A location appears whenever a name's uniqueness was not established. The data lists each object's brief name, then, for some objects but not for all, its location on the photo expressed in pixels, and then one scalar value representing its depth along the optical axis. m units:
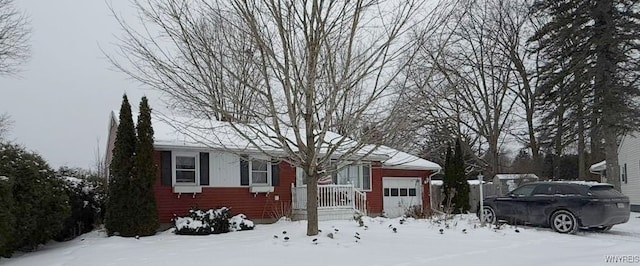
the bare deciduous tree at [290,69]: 10.92
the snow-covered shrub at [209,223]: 14.85
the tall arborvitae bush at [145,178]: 14.66
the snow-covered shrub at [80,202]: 15.48
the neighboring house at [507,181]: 26.81
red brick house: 16.59
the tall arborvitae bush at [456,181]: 23.78
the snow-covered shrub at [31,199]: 12.20
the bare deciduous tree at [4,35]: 23.39
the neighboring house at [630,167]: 25.70
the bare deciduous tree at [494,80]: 31.27
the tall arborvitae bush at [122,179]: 14.53
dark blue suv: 14.87
